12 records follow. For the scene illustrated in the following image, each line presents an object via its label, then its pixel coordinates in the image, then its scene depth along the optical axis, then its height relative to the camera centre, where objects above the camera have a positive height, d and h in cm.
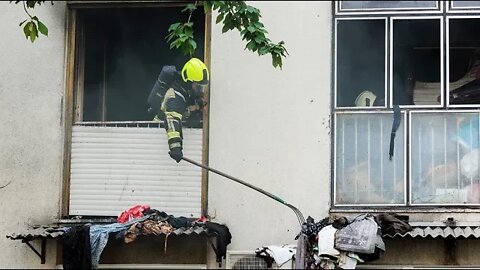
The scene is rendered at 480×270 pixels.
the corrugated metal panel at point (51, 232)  1773 -39
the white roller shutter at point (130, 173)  1920 +27
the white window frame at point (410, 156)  1860 +51
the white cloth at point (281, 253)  1733 -57
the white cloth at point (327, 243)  1687 -44
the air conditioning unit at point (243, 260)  1822 -68
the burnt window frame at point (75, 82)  1934 +135
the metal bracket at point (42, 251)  1878 -63
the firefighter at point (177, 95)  1877 +117
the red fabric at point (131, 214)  1834 -19
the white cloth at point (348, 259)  1689 -60
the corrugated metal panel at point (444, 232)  1733 -32
